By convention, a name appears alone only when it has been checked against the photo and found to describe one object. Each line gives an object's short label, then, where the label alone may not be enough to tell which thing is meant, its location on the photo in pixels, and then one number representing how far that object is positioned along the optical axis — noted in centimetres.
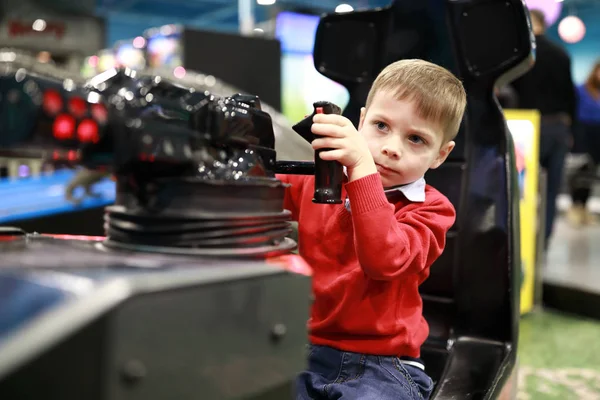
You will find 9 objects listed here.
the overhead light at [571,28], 976
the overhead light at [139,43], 592
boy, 89
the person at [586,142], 625
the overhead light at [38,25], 888
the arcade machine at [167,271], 42
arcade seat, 116
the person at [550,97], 353
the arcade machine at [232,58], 435
